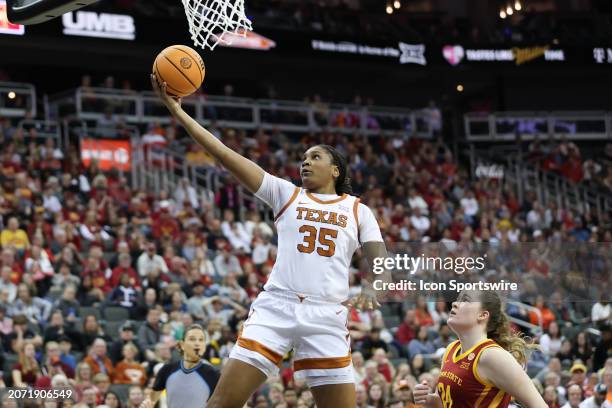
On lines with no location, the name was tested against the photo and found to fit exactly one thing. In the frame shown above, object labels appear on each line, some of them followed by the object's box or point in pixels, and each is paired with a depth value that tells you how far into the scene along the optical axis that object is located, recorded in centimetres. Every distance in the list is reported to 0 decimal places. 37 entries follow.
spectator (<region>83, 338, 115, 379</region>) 1316
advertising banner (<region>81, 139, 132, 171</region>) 2086
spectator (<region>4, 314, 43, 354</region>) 1309
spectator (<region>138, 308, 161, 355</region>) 1417
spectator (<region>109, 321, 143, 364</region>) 1365
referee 844
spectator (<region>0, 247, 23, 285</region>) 1477
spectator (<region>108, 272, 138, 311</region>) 1504
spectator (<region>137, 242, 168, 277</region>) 1609
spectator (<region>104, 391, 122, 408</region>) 1155
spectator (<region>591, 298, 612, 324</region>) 1614
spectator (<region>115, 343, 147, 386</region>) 1316
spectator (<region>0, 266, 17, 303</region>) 1442
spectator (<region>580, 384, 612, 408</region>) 1214
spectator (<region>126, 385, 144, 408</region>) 1134
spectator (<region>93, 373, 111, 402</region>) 1238
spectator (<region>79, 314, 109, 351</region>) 1386
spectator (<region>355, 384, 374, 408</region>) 1291
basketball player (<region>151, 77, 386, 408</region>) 607
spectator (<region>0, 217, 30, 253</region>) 1580
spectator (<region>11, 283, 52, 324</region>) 1413
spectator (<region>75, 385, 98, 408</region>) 1148
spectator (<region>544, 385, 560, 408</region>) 1311
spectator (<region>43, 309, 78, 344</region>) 1357
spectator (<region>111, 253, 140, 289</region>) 1554
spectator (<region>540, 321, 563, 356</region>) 1611
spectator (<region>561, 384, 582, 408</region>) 1245
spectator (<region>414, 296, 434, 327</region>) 1638
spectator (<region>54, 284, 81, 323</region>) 1445
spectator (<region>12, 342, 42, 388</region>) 1266
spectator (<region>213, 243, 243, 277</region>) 1718
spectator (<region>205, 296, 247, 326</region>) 1511
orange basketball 620
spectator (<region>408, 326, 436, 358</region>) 1553
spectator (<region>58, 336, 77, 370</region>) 1309
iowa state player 566
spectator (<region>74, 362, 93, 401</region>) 1206
